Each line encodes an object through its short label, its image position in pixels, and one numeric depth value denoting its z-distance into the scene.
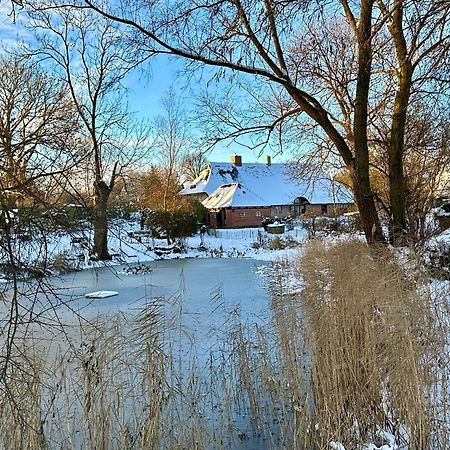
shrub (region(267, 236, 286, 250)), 20.22
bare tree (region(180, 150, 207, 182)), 42.52
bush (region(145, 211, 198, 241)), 22.62
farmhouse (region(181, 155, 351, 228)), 33.53
